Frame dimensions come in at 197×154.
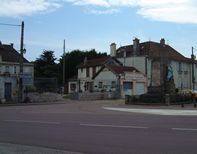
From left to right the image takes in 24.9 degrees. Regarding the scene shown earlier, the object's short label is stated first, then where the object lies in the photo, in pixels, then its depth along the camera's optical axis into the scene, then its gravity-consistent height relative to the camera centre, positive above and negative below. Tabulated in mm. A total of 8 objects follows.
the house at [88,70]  79312 +4205
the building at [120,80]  70188 +1925
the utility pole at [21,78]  51397 +1608
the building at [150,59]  77619 +5975
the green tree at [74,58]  110250 +8527
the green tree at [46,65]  104181 +6575
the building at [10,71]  52156 +3415
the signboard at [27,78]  51312 +1617
